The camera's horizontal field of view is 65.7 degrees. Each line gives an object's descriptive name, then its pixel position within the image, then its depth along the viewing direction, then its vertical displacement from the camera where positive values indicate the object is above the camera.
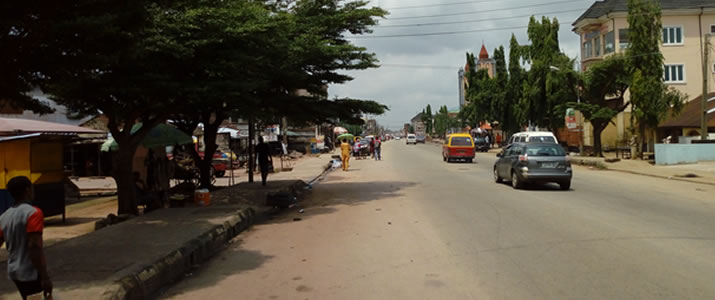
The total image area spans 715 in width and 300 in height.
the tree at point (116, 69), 7.09 +1.45
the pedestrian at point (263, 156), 20.16 -0.17
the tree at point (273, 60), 12.24 +2.44
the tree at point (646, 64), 30.86 +4.24
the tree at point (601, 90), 34.59 +3.36
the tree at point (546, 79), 39.47 +4.66
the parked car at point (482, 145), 57.31 -0.07
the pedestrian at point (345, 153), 30.59 -0.23
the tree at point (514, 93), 47.48 +4.75
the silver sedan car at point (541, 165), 16.53 -0.69
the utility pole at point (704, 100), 27.25 +1.84
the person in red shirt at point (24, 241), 4.60 -0.68
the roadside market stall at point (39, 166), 11.72 -0.16
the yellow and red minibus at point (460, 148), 34.56 -0.17
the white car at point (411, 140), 98.56 +1.20
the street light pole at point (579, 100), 38.12 +2.82
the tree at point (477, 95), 59.84 +5.54
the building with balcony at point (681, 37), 43.94 +8.11
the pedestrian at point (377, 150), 41.66 -0.17
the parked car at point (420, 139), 108.38 +1.42
